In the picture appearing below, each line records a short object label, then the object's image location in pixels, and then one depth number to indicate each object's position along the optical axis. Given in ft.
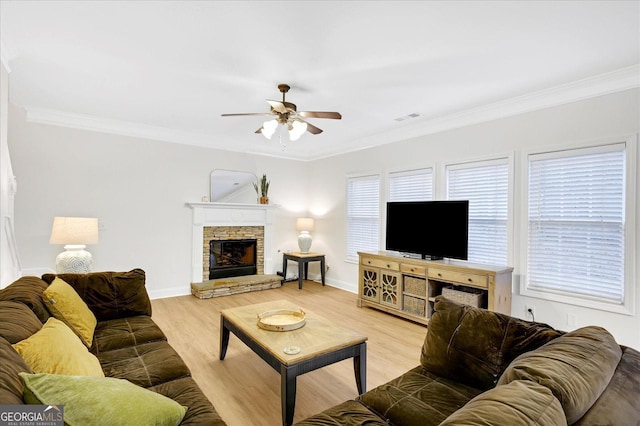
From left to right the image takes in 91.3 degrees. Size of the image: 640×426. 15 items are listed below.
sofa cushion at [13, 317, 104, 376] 4.21
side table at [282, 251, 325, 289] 18.90
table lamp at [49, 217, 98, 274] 11.21
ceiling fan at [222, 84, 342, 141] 9.78
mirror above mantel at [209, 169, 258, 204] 18.21
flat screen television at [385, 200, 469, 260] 12.16
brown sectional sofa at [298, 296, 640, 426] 2.97
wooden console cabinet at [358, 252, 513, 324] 10.96
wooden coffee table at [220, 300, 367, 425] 6.43
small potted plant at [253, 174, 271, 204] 19.77
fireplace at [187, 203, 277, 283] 17.47
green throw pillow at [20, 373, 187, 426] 3.16
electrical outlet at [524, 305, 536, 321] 11.25
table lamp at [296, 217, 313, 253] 20.34
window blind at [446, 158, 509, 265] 12.21
